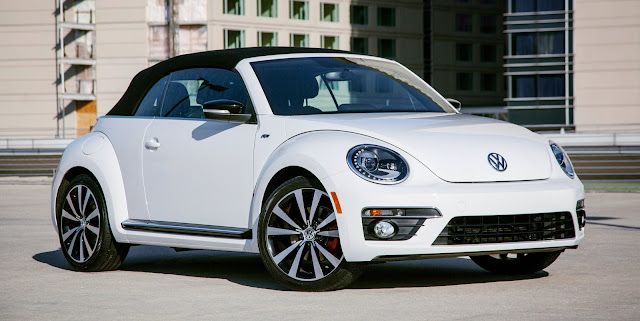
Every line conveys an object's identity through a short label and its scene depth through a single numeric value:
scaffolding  75.19
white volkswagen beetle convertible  6.81
